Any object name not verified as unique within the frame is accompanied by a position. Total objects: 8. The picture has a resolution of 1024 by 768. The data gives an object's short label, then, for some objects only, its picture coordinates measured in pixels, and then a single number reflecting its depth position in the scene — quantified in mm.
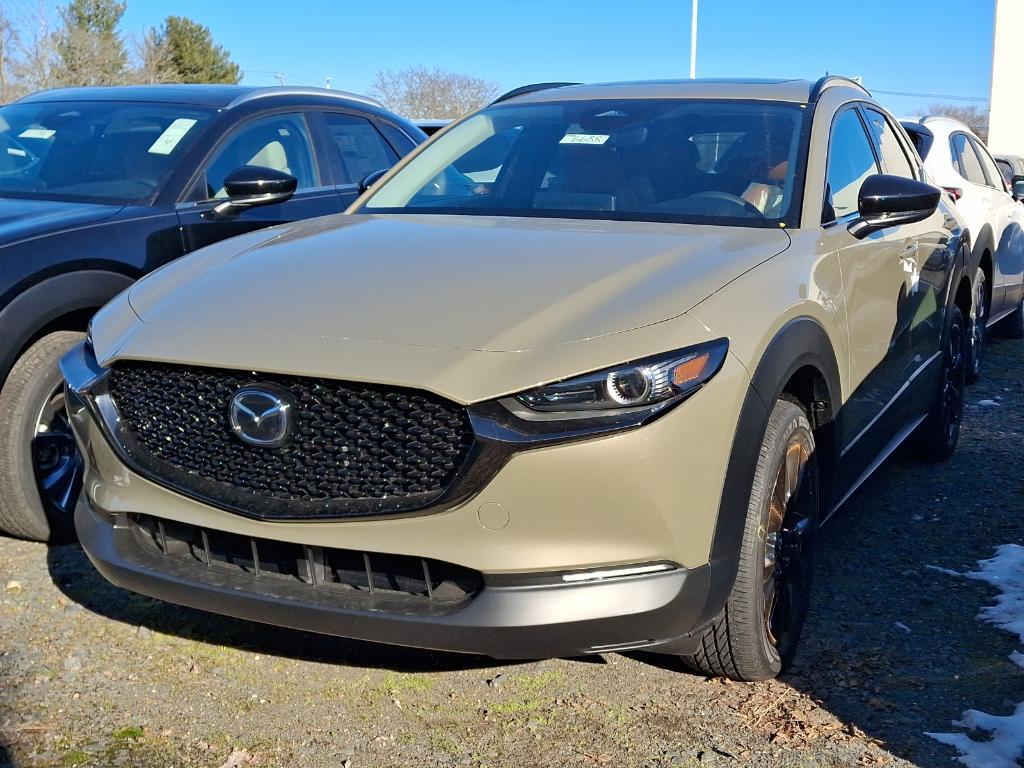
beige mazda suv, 2660
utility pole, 32312
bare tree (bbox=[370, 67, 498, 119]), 44312
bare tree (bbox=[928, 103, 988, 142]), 57228
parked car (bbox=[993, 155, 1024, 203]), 8945
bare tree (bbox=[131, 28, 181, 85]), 42219
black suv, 4172
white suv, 7081
